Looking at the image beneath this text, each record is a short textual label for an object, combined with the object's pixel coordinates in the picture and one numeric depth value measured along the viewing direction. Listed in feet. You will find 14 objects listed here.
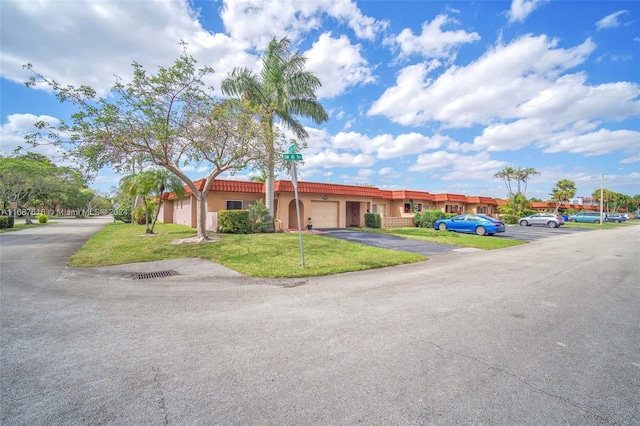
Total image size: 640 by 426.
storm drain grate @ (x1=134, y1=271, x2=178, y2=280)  24.68
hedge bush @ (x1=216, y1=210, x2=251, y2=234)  55.52
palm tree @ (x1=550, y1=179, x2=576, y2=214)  162.40
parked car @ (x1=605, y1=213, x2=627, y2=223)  154.32
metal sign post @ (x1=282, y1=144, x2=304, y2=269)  26.63
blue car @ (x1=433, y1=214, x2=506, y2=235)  65.72
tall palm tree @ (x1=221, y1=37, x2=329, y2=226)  55.42
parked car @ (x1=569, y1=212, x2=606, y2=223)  139.95
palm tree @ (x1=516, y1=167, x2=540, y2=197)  150.92
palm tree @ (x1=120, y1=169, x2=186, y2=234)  57.11
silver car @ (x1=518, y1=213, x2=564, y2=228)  103.45
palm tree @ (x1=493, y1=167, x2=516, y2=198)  152.87
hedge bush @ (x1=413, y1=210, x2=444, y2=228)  83.92
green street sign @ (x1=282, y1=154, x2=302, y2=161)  26.66
